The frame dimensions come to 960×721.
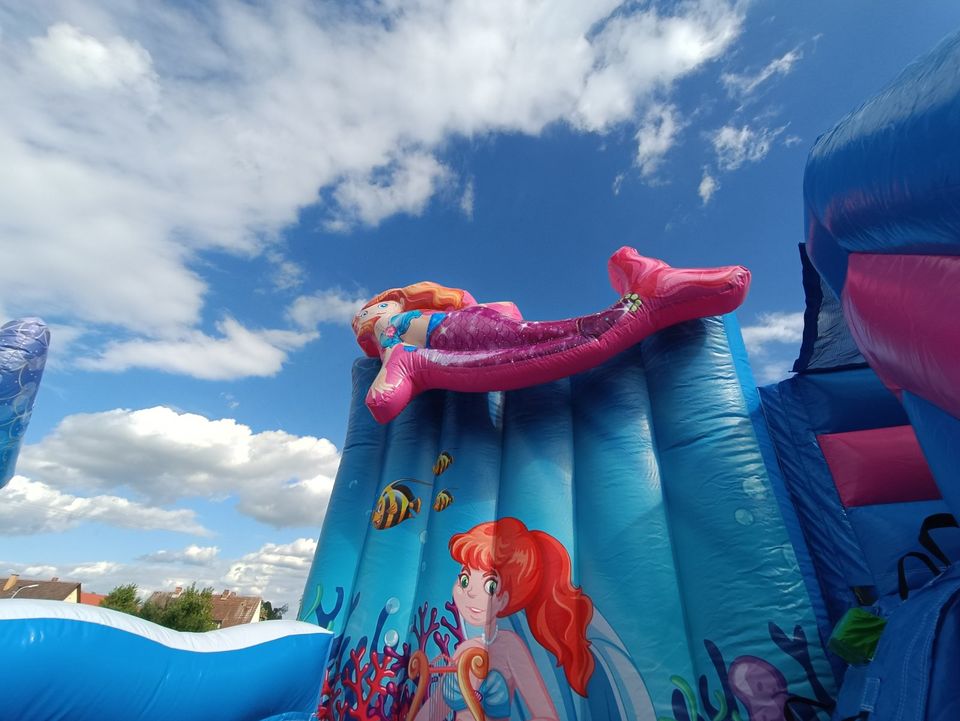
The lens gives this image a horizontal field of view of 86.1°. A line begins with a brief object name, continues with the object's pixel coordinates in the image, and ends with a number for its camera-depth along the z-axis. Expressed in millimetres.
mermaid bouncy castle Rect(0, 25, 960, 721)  988
